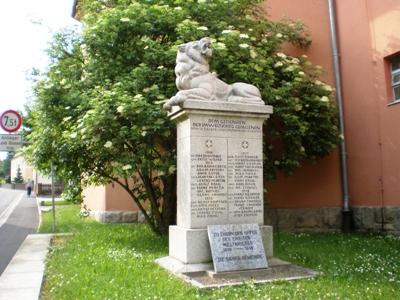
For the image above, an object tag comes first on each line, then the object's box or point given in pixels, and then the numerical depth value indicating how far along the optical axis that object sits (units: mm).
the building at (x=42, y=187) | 44469
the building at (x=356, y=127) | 11258
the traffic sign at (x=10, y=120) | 12436
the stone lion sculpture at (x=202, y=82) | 7465
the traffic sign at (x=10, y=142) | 12656
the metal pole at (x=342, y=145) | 12188
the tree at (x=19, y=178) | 77812
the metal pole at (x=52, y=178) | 12273
